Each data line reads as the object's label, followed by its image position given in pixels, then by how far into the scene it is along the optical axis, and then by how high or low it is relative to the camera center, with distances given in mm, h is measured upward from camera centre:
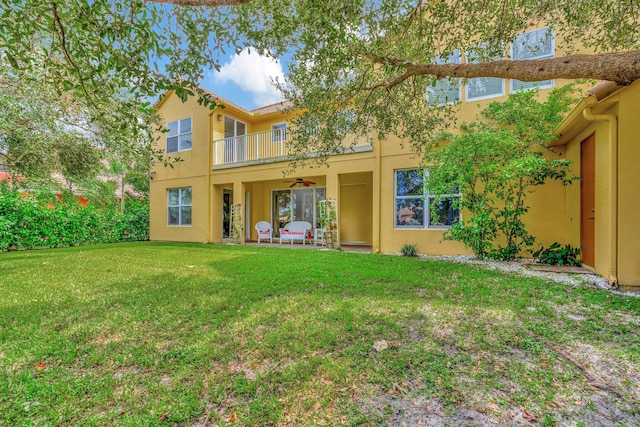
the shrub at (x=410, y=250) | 8583 -1163
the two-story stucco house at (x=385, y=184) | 4766 +913
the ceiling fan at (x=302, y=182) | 12592 +1252
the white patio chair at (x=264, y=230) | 13306 -868
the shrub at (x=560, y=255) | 6613 -1044
